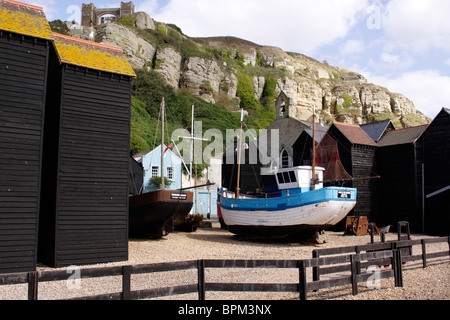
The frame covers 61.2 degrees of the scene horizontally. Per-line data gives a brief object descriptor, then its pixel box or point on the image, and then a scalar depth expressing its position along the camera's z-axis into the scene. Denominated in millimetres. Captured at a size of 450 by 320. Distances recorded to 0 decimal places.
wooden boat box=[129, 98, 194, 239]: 18109
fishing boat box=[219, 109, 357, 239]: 17666
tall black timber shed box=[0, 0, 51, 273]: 10867
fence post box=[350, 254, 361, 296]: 8023
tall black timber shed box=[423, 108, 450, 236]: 23016
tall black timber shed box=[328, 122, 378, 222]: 25500
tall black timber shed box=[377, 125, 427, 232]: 24391
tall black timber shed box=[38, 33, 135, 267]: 12641
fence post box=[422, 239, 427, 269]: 11216
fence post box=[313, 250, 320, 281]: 7695
